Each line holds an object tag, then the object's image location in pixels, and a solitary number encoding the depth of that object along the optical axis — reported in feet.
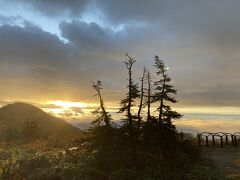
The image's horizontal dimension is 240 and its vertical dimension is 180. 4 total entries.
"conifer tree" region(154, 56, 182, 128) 54.21
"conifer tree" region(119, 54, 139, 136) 50.72
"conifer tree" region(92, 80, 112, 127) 53.70
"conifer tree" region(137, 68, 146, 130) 52.19
